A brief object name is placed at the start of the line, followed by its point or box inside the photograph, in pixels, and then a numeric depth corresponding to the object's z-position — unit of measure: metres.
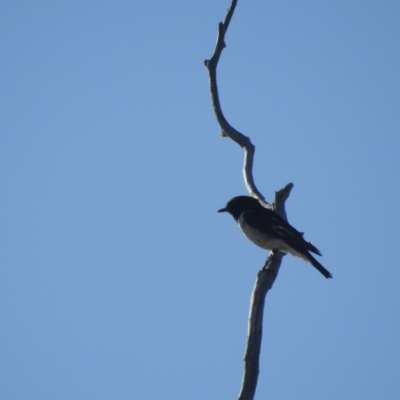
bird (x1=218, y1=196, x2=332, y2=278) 14.87
